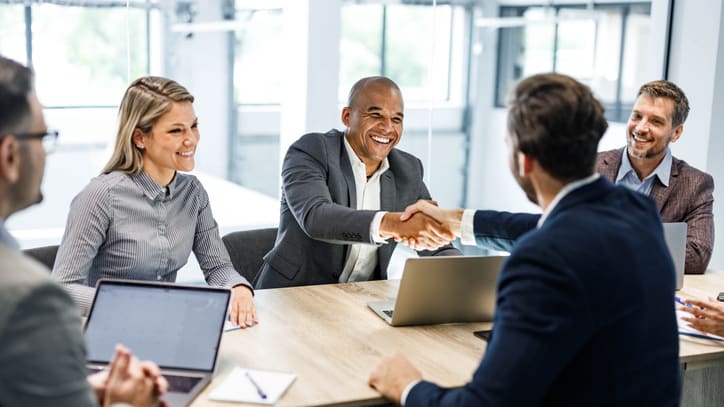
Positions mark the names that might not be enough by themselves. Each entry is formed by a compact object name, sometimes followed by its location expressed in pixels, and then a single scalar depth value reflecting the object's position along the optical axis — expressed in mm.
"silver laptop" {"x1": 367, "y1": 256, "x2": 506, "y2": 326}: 2342
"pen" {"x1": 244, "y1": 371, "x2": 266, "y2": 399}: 1881
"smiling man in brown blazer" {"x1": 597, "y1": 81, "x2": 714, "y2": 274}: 3312
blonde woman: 2500
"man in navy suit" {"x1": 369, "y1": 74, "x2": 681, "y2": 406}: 1564
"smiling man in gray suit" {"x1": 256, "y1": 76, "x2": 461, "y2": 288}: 2900
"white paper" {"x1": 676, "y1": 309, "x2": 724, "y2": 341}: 2471
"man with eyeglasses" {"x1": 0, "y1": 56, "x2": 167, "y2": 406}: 1205
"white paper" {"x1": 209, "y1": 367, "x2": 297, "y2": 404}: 1874
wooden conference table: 1975
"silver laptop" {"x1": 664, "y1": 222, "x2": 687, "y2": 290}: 2859
